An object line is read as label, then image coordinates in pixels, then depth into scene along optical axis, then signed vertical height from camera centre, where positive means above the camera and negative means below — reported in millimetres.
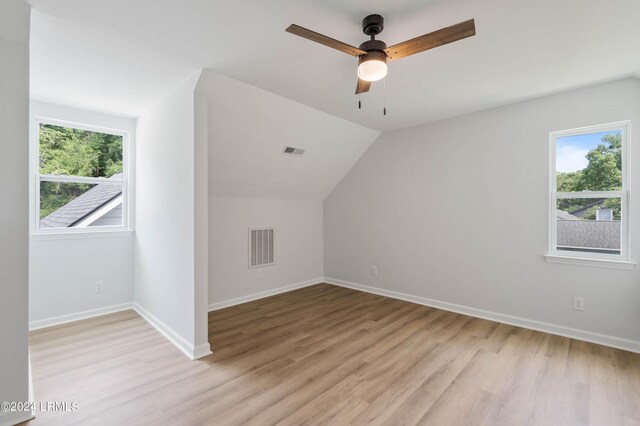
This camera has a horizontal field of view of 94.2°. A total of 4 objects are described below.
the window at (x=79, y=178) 3340 +407
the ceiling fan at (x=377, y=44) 1655 +1017
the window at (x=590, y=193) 2873 +206
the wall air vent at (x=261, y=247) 4350 -508
